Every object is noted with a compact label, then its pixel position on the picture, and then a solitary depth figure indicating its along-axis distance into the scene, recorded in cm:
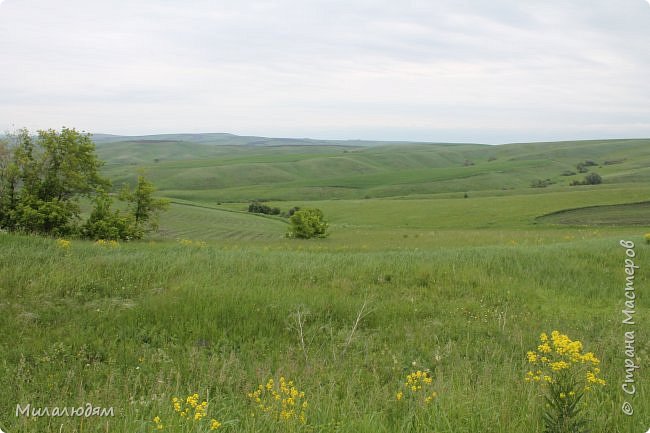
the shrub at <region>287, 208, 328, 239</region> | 4612
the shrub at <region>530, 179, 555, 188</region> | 12006
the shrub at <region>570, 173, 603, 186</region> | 10781
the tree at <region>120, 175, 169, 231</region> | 4012
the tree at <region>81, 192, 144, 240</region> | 3256
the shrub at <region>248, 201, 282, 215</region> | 8700
